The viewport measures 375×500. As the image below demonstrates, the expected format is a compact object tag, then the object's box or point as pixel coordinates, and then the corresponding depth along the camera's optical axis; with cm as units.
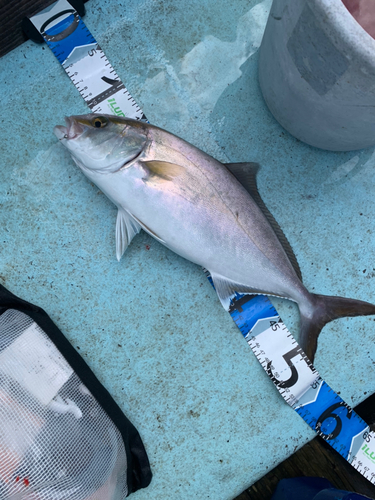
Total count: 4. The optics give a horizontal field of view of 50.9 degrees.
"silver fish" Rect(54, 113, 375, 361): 49
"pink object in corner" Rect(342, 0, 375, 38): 40
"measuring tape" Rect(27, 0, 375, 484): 55
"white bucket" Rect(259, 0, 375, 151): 36
